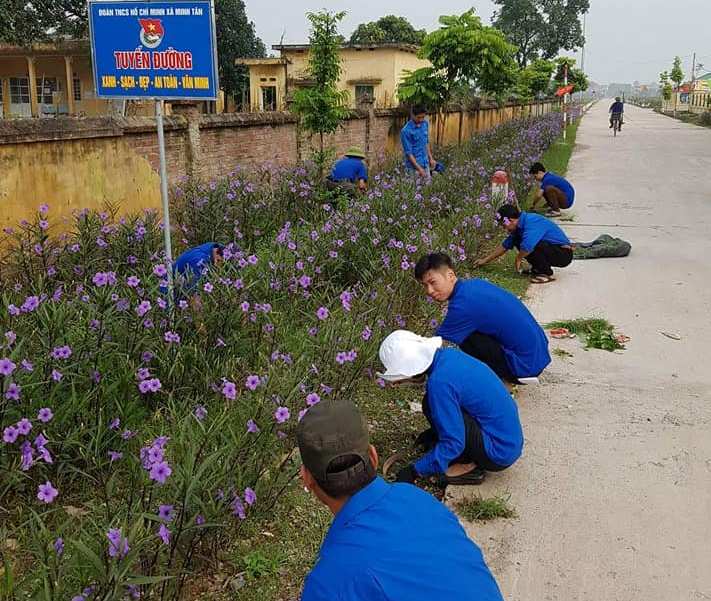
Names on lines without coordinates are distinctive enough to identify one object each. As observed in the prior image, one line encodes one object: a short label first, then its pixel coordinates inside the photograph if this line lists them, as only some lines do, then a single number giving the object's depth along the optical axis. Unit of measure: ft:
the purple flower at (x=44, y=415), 8.97
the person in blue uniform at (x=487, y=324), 14.11
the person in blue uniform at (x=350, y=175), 30.99
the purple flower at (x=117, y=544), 6.61
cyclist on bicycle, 109.81
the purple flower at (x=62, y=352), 10.18
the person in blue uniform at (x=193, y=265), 14.29
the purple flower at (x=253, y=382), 9.65
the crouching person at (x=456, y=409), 10.83
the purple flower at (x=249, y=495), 8.12
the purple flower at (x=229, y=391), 9.39
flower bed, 8.07
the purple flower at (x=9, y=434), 8.21
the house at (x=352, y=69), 100.99
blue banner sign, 15.87
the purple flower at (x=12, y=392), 8.93
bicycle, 110.16
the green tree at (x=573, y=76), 166.20
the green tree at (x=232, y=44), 118.32
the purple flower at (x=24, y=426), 8.49
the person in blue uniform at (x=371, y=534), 5.40
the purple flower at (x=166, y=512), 7.43
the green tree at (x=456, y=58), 52.85
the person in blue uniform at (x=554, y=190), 36.32
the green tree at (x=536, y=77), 140.77
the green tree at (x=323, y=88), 35.29
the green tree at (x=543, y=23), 215.72
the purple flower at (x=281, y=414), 8.95
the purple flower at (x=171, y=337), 11.80
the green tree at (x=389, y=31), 158.71
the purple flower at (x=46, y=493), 7.45
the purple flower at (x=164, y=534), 7.09
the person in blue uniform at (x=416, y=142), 35.01
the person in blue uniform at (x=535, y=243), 23.84
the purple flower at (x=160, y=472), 7.10
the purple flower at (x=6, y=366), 8.77
